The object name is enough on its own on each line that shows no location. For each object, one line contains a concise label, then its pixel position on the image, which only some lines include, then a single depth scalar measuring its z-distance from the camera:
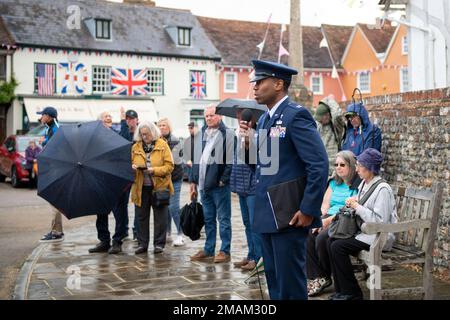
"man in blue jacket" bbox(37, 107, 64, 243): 10.47
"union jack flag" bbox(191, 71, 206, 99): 41.06
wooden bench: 5.73
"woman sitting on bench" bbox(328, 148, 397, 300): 6.17
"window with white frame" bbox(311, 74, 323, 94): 46.81
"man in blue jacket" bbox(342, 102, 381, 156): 7.89
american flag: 36.06
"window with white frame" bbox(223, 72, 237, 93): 42.75
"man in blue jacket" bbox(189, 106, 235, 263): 8.58
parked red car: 22.28
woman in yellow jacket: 9.18
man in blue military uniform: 4.79
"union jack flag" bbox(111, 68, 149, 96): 38.50
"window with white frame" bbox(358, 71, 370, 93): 45.75
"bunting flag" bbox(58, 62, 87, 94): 36.88
